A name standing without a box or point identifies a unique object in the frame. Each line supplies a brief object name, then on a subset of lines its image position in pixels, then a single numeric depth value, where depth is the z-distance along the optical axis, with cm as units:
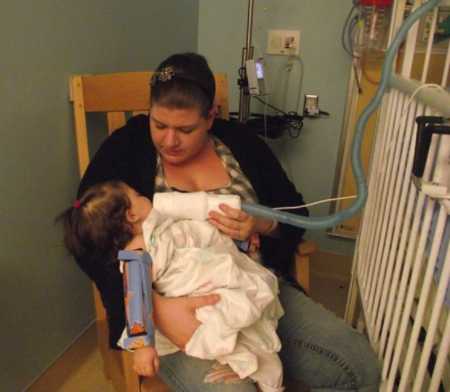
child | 87
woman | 97
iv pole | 169
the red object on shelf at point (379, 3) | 161
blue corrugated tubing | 92
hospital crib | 68
